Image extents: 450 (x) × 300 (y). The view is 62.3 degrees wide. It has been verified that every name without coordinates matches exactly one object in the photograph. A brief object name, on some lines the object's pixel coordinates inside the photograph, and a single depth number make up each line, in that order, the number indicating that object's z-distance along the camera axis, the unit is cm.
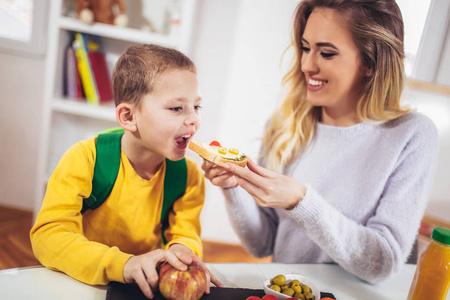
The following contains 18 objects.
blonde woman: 114
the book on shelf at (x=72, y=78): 250
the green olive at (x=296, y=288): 92
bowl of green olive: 90
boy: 91
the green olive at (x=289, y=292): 90
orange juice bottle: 87
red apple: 82
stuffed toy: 237
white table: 87
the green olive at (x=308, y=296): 90
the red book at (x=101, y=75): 255
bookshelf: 241
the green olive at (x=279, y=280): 94
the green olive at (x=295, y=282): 94
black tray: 85
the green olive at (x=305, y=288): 93
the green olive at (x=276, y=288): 91
